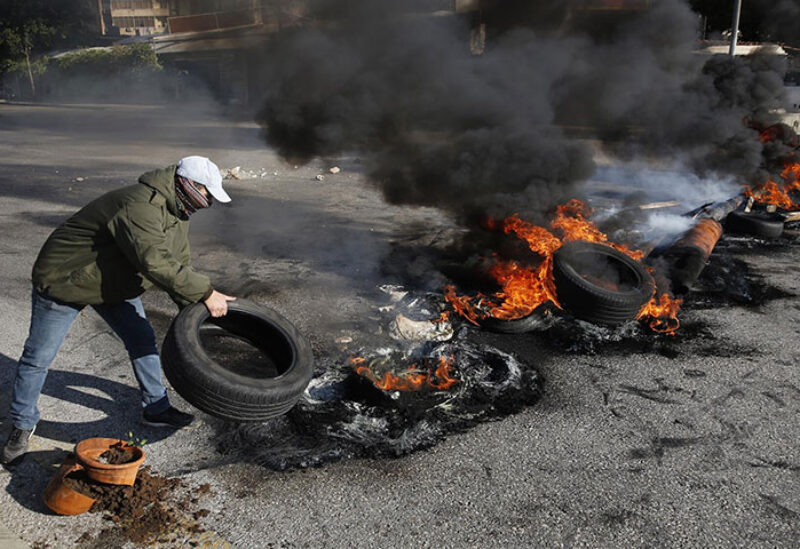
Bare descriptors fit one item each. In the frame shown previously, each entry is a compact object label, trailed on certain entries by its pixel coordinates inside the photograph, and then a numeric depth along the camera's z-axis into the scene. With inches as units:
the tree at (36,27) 1155.9
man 135.8
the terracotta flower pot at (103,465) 125.0
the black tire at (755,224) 399.9
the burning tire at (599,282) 231.9
